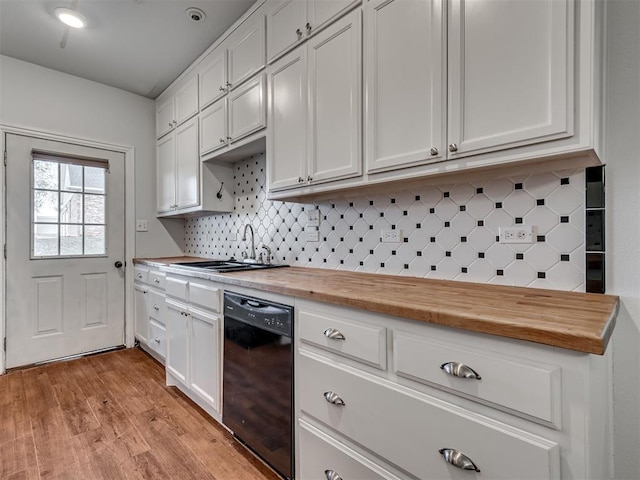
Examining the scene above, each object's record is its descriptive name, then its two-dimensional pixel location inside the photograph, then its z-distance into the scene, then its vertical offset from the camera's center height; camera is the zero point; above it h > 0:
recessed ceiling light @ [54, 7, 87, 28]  2.14 +1.51
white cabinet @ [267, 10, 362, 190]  1.55 +0.69
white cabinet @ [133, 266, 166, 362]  2.71 -0.64
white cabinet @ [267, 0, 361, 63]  1.62 +1.20
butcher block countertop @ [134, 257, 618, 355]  0.73 -0.20
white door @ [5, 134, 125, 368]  2.76 -0.09
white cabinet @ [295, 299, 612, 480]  0.73 -0.46
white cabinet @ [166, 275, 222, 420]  1.85 -0.63
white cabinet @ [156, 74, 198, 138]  2.83 +1.29
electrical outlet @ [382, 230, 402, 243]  1.73 +0.02
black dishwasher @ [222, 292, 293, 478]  1.42 -0.66
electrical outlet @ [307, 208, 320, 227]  2.16 +0.15
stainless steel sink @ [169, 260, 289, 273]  2.05 -0.19
